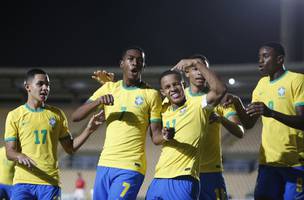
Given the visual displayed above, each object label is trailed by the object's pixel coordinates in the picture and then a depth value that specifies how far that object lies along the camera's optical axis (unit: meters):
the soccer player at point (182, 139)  12.32
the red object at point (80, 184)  40.94
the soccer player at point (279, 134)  13.52
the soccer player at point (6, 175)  19.41
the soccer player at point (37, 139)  13.99
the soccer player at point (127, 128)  13.29
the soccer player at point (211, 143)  14.11
